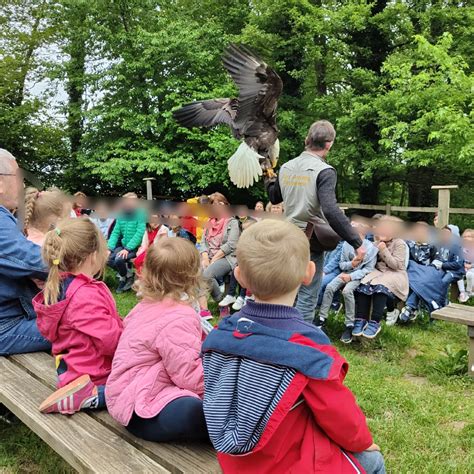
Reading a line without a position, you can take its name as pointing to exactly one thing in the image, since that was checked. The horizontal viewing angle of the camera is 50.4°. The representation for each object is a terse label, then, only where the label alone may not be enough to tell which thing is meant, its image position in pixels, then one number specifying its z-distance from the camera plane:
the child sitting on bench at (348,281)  5.11
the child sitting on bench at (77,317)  2.25
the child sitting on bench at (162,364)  1.95
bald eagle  6.15
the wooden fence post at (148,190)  11.84
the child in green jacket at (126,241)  7.47
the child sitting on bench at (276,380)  1.39
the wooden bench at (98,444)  1.84
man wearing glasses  2.80
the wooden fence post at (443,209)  7.68
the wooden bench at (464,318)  3.93
